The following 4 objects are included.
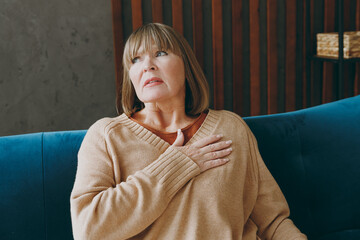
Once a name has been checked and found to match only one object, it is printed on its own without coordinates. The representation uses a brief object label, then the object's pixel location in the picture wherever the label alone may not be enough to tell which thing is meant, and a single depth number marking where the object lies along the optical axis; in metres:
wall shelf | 2.36
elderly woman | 1.12
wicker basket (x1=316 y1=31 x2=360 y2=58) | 2.42
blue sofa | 1.35
